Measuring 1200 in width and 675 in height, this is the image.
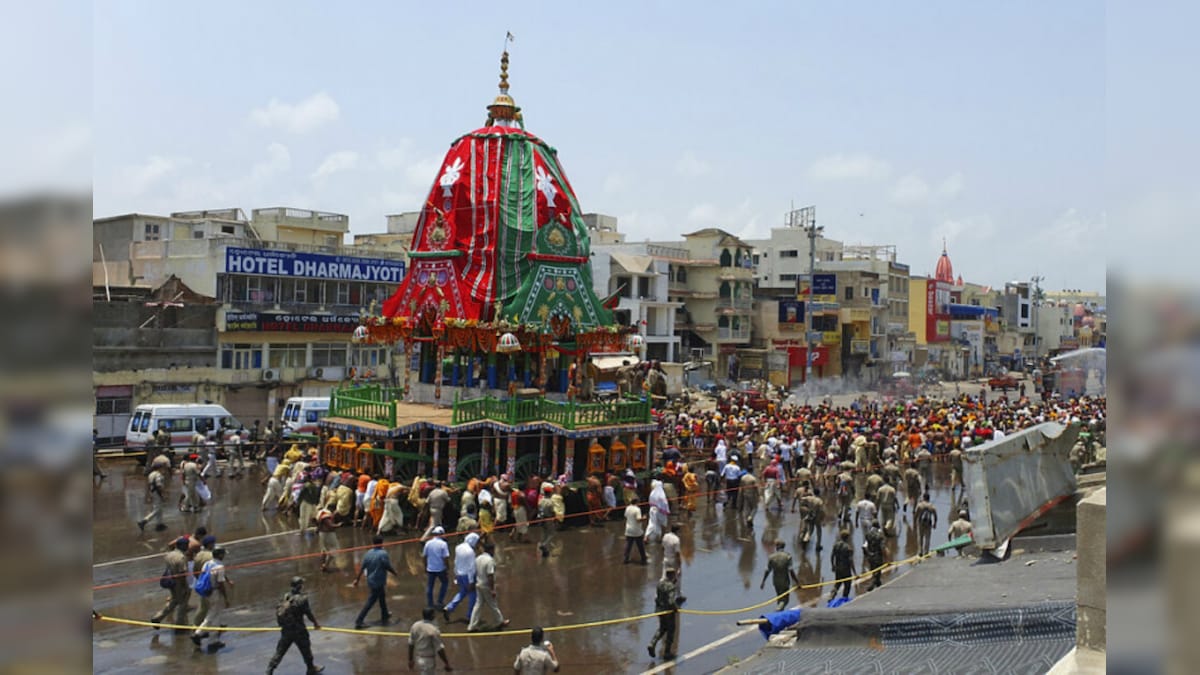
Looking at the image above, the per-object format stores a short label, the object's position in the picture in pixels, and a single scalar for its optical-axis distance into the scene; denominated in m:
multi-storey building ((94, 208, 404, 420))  34.09
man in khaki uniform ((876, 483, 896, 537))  18.77
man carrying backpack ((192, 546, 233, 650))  12.23
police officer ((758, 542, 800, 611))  14.01
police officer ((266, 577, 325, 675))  10.84
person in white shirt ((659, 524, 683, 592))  14.49
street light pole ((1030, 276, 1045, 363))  95.38
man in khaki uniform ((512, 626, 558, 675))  10.02
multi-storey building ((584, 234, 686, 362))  49.47
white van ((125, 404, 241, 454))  26.38
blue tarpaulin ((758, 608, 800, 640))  11.57
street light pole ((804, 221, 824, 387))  52.97
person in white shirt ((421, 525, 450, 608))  13.69
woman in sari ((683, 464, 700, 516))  21.83
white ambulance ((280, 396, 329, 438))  29.03
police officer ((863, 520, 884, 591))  14.97
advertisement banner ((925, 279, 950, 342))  75.38
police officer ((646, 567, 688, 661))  11.98
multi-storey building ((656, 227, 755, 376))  54.77
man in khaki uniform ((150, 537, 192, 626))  12.49
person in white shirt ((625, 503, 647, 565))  16.89
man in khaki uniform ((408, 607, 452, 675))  10.67
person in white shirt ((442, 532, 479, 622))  13.17
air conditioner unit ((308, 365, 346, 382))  37.09
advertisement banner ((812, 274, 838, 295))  62.31
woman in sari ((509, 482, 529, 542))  18.47
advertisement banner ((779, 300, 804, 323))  58.50
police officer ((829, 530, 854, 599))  14.31
